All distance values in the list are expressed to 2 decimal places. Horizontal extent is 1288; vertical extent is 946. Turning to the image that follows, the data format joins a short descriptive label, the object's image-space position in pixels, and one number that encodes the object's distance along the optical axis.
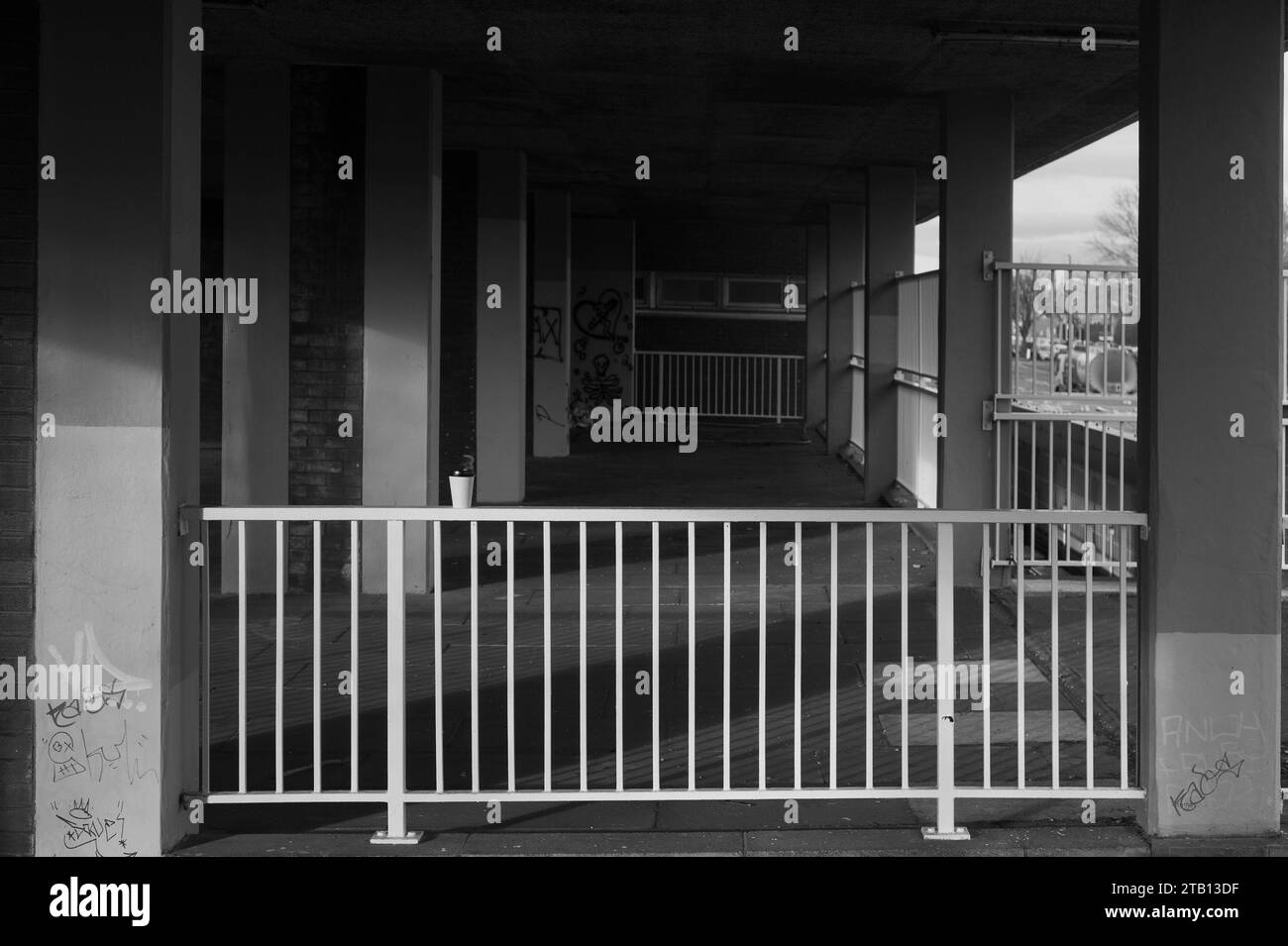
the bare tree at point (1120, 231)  65.44
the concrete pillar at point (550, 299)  19.59
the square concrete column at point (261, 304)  10.20
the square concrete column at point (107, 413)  4.99
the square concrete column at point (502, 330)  14.77
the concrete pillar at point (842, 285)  20.61
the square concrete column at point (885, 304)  15.83
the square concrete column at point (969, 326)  11.12
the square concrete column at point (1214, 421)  5.28
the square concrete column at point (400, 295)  10.23
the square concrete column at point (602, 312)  23.52
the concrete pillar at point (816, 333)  23.69
